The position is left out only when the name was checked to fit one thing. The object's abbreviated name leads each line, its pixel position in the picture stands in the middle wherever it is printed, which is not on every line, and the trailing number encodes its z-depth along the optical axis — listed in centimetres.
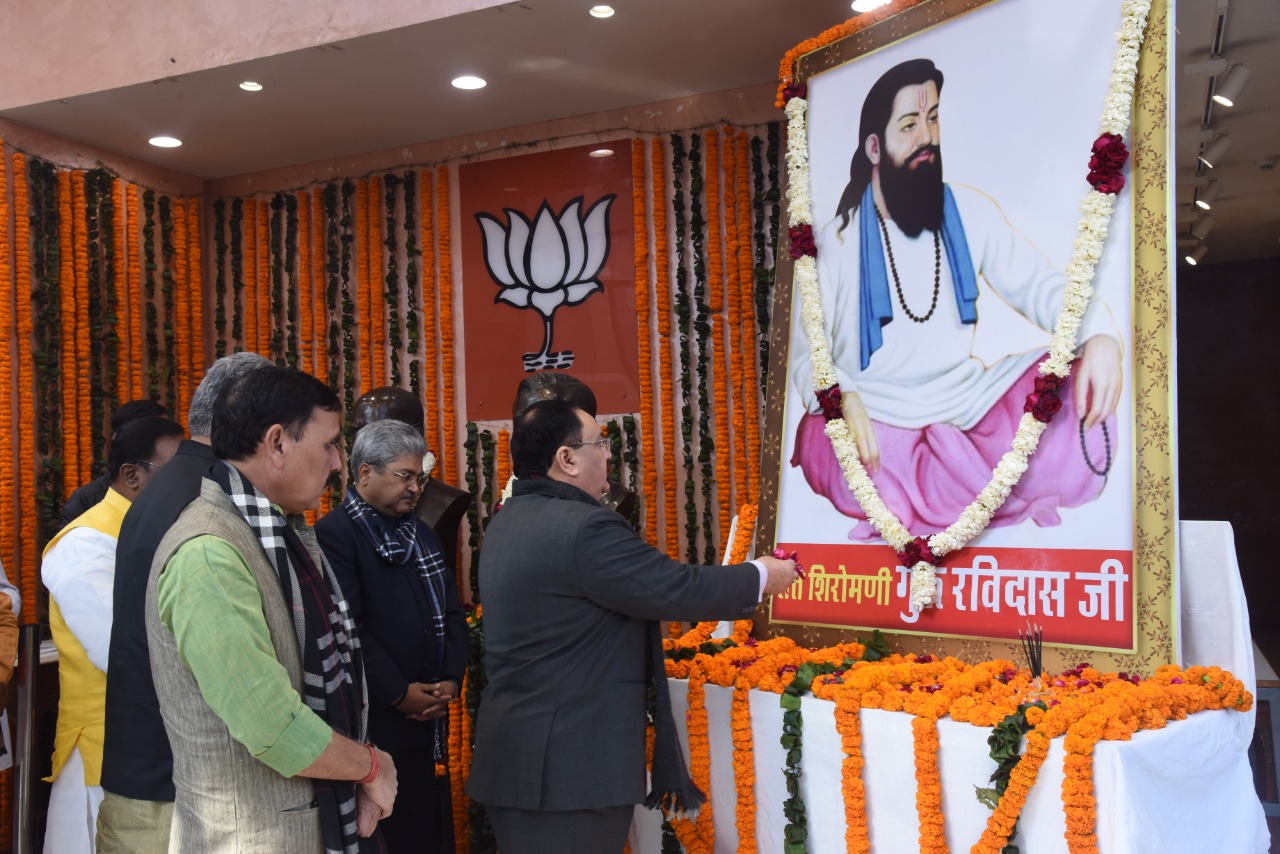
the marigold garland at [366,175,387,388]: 628
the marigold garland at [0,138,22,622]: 532
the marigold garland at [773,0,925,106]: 352
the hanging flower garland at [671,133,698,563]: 554
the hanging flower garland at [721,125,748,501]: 547
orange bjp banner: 578
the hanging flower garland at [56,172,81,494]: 566
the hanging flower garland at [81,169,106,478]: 579
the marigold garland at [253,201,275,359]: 658
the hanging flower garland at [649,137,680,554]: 562
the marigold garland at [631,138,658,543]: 562
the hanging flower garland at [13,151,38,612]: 547
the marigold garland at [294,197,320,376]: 647
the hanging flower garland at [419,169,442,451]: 615
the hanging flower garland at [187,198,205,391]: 652
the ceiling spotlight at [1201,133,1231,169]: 608
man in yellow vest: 319
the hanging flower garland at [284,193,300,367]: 647
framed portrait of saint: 274
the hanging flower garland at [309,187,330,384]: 645
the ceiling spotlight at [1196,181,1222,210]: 727
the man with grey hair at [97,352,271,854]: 235
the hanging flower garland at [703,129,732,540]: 553
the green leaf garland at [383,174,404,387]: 621
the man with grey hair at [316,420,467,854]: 318
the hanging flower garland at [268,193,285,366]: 650
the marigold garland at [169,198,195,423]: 640
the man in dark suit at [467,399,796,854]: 253
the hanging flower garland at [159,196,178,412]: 633
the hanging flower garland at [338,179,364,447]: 634
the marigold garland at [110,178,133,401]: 600
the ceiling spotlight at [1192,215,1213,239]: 809
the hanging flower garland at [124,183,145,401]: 613
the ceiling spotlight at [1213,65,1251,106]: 501
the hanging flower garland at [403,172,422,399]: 619
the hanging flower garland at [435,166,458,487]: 609
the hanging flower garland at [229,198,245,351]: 664
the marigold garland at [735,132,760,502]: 541
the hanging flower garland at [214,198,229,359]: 659
